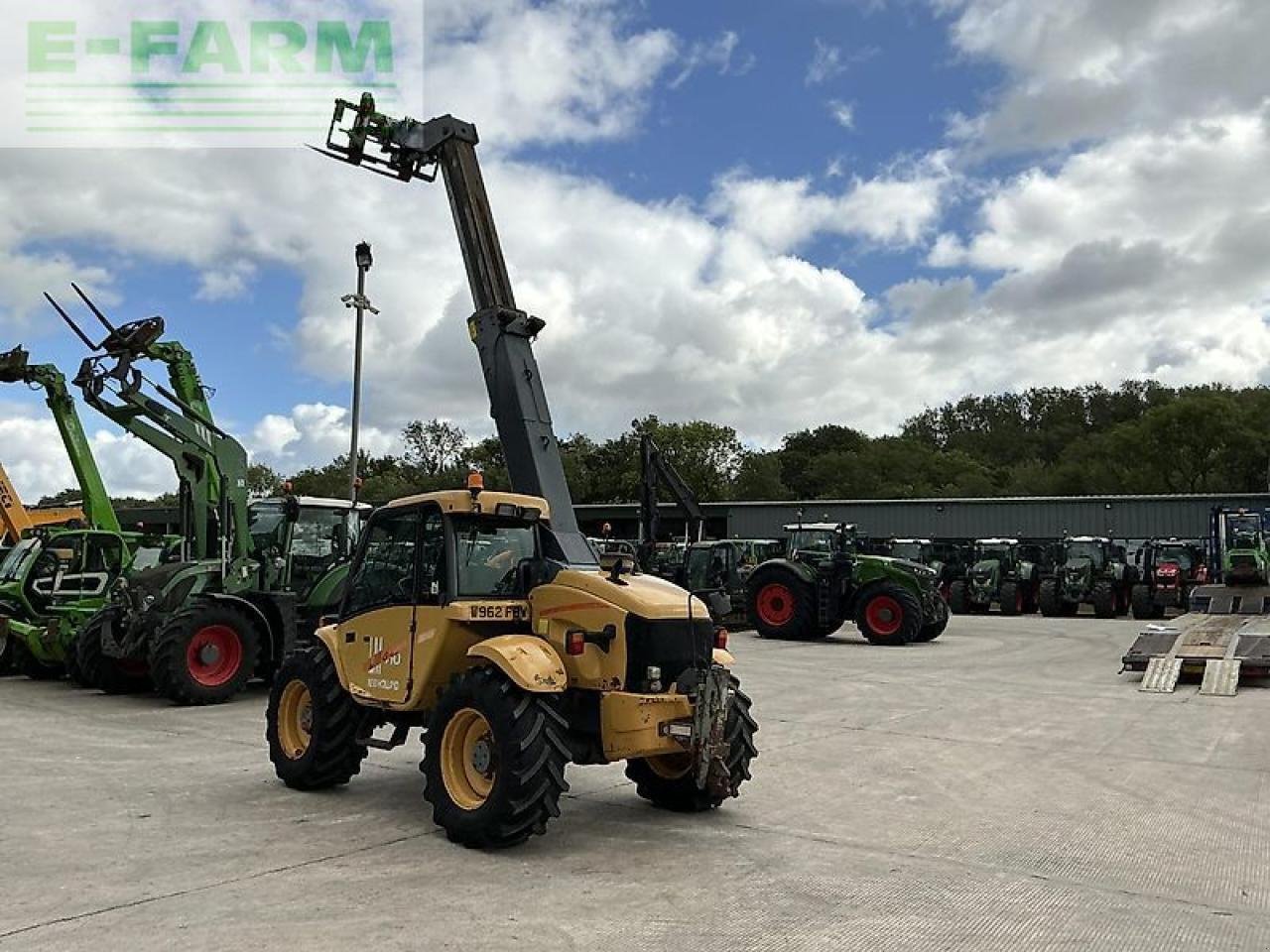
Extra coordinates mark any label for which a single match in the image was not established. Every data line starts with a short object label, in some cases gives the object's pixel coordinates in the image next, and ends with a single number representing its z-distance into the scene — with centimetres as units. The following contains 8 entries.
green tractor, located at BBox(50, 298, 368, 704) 1229
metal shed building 4256
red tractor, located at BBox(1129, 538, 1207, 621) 2784
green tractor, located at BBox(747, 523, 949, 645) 2091
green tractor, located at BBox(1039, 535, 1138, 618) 2883
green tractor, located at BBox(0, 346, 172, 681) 1402
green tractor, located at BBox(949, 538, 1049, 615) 3142
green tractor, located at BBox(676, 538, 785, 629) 2547
